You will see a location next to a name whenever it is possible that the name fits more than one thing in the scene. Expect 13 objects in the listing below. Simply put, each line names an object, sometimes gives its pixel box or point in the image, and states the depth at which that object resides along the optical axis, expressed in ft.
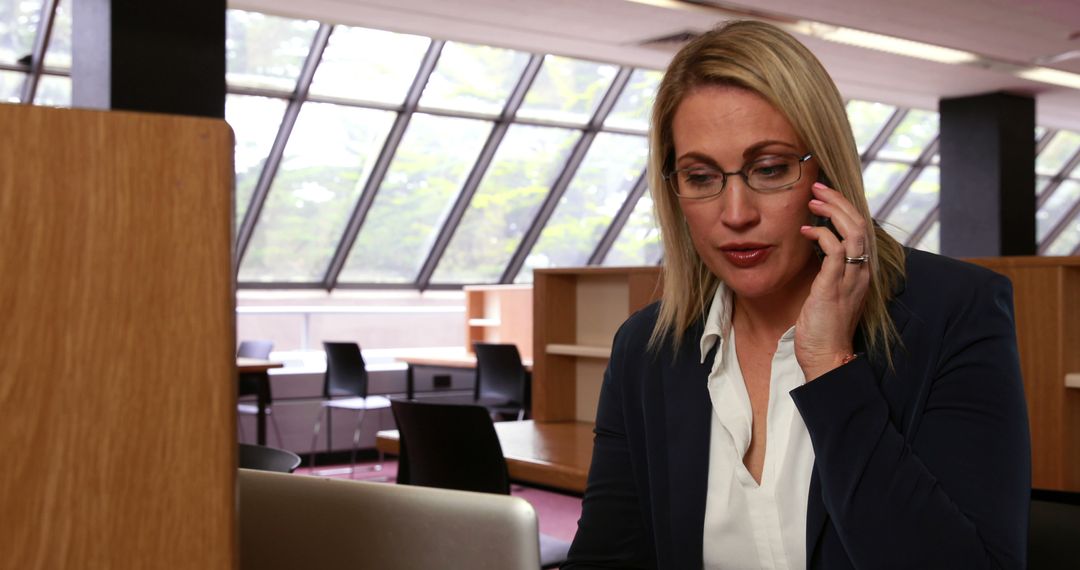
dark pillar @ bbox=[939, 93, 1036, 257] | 32.30
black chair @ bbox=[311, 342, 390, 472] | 22.61
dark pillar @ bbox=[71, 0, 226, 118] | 15.87
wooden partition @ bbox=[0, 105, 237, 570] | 1.74
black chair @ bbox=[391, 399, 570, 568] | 9.76
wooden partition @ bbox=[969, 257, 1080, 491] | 9.87
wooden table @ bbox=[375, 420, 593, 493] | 9.52
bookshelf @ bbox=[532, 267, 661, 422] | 13.17
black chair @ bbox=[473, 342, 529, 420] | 20.77
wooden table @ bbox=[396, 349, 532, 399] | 24.31
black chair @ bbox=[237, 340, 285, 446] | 20.98
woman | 3.54
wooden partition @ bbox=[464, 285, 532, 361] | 24.57
